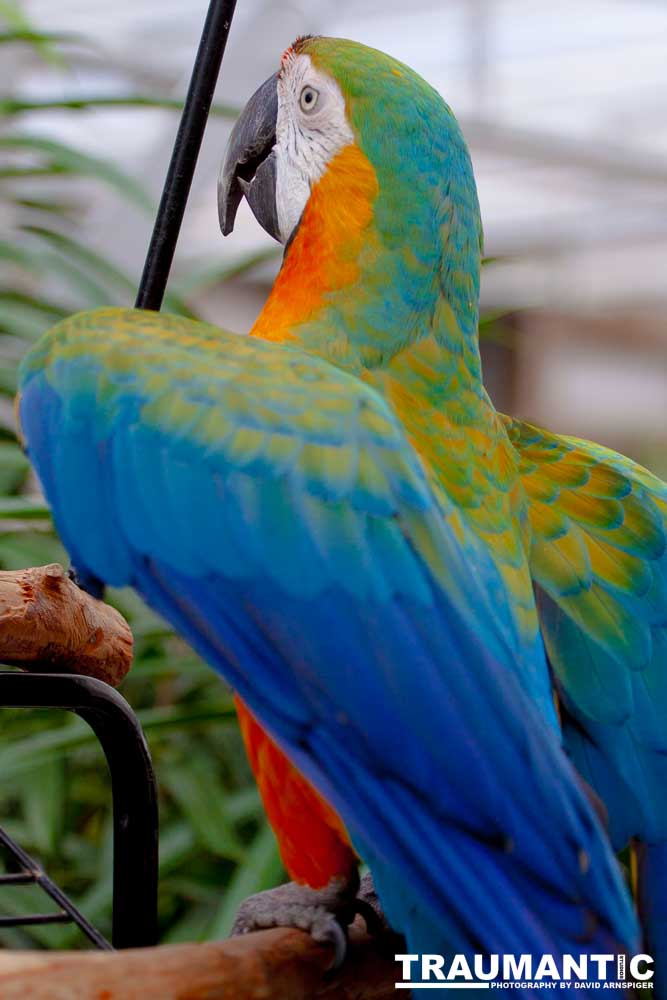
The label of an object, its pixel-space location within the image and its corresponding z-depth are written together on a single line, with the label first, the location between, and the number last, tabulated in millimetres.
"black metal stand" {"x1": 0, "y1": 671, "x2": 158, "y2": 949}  2392
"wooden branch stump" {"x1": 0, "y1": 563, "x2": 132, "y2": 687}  2403
